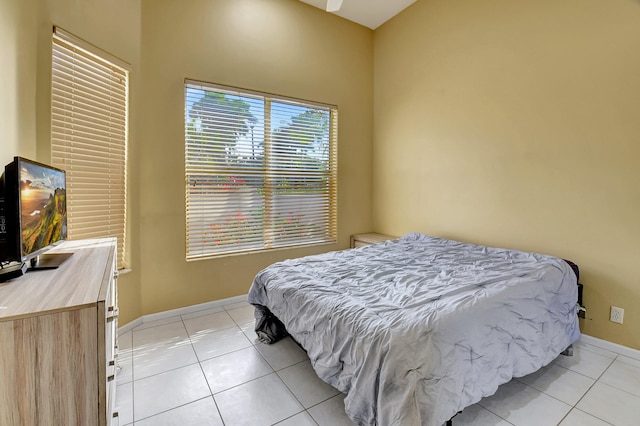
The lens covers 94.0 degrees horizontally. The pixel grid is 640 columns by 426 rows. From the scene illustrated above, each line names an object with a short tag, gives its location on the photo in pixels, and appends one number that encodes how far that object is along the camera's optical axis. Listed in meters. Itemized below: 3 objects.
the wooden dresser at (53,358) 0.88
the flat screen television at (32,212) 1.21
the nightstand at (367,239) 3.83
